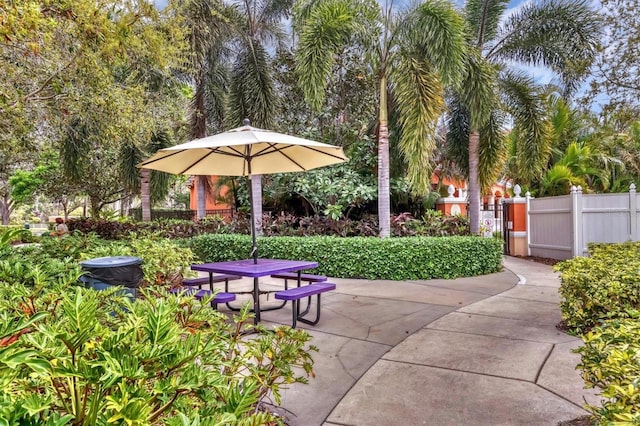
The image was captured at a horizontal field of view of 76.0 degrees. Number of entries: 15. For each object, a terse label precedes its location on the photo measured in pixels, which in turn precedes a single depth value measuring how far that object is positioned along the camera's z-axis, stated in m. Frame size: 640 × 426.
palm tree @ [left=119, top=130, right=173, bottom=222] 13.29
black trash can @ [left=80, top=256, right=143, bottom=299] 4.36
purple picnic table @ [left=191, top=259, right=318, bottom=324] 4.90
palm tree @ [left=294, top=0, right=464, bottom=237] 7.96
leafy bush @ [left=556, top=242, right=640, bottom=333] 4.29
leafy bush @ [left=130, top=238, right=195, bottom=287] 5.55
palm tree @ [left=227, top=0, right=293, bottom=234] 10.74
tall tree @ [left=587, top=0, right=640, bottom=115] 7.39
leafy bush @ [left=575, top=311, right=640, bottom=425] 1.69
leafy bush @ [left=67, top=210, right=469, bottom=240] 10.11
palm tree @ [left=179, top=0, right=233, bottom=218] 10.65
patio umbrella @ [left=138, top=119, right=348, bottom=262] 4.93
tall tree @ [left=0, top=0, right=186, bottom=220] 5.02
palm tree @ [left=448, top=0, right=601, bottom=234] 9.42
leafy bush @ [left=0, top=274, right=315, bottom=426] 1.07
